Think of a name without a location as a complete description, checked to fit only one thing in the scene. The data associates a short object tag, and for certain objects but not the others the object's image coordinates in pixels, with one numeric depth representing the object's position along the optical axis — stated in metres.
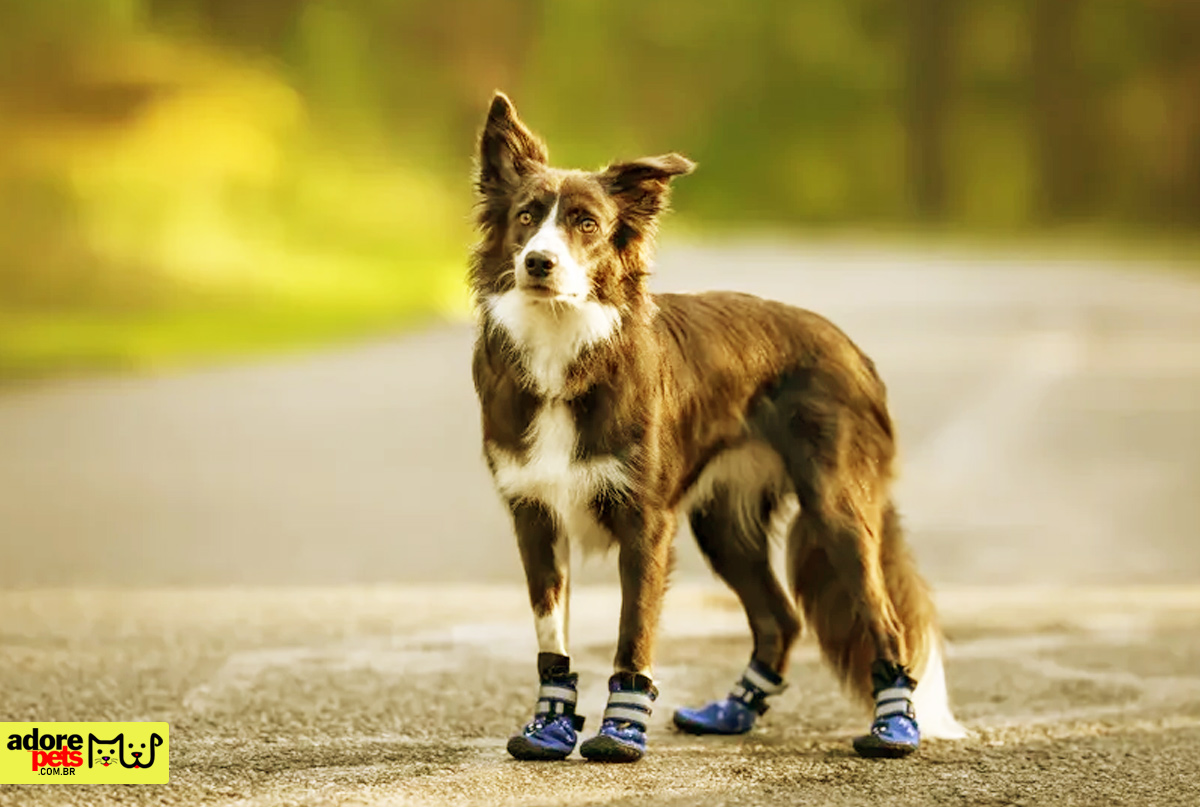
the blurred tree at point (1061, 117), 48.03
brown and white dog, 5.28
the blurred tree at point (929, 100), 47.81
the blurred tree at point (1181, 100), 47.34
